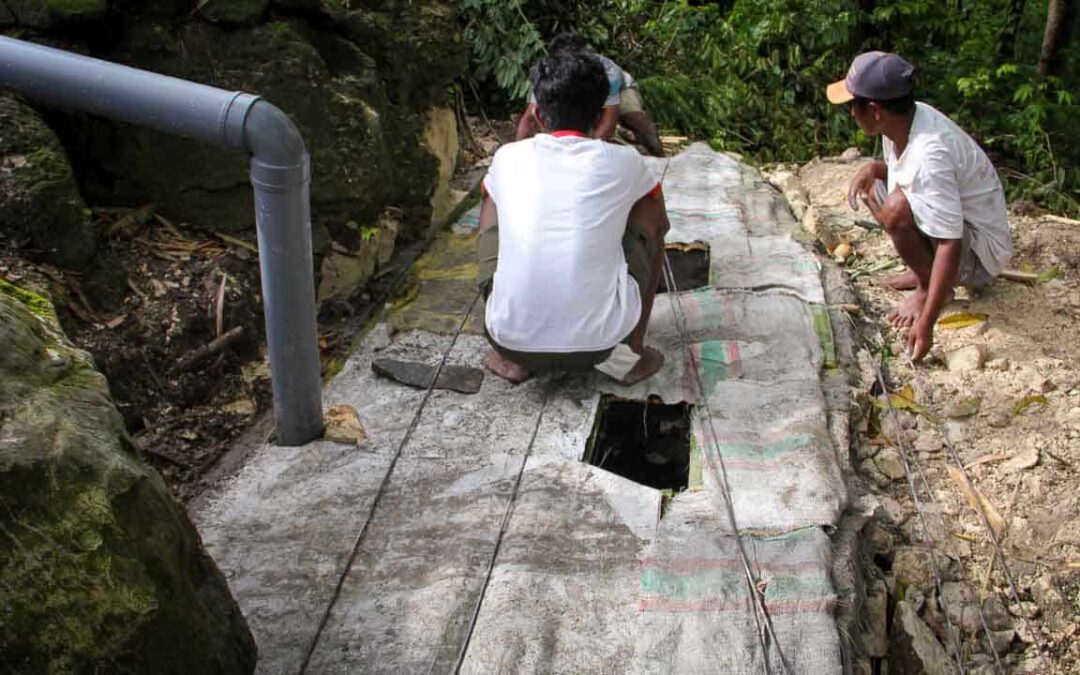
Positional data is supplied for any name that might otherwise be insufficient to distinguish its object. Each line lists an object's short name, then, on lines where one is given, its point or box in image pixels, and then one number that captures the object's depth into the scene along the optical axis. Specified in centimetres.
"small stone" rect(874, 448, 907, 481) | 346
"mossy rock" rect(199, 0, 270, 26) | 401
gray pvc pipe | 265
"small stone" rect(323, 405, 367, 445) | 323
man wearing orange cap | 393
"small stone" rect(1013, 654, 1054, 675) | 276
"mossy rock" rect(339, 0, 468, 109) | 484
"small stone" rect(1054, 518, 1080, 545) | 311
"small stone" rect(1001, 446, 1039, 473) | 343
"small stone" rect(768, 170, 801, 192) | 609
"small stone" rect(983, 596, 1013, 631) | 288
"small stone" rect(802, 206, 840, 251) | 522
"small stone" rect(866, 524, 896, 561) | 302
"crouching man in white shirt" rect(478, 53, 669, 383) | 333
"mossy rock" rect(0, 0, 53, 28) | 356
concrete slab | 238
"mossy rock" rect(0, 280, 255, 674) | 163
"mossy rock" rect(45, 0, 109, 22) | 359
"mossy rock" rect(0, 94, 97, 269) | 321
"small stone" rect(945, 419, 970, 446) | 365
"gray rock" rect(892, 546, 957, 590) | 298
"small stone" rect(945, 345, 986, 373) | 397
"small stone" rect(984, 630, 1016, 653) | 283
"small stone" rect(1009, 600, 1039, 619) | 292
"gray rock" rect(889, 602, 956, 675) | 266
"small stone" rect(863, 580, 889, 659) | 263
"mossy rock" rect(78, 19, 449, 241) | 392
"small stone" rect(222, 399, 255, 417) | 354
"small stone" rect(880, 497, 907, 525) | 322
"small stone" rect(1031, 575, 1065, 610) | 291
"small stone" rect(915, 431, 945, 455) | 361
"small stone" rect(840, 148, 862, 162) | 688
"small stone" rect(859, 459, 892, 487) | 343
